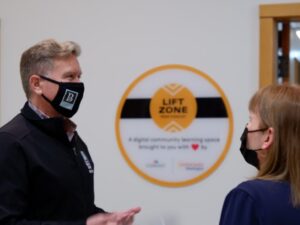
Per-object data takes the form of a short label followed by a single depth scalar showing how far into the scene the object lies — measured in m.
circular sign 2.55
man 1.54
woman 1.21
